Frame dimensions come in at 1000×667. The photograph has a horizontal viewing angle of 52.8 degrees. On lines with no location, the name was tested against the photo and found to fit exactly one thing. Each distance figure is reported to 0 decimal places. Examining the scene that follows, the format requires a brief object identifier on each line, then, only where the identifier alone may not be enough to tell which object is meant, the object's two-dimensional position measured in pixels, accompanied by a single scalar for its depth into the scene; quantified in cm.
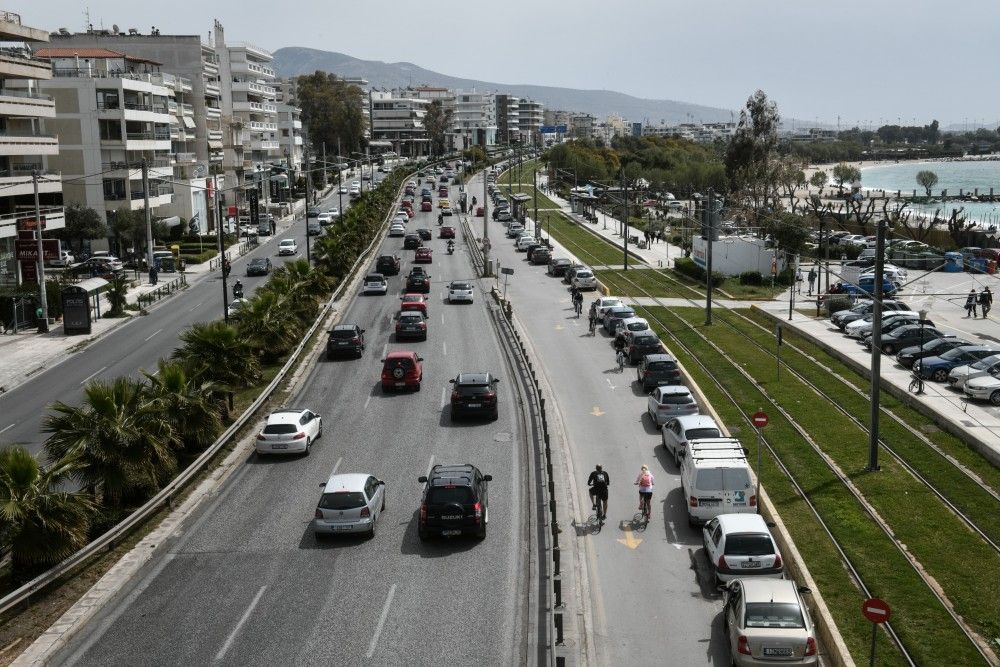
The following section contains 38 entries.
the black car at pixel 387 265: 6732
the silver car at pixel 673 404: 3139
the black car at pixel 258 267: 6694
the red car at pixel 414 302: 4953
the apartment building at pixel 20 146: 5547
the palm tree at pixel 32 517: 1775
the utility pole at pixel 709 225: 5076
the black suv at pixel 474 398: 3111
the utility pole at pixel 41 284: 4803
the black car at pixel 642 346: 4075
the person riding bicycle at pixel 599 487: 2325
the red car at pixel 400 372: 3538
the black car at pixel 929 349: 4003
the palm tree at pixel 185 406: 2497
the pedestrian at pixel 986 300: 5354
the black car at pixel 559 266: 6862
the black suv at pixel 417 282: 5897
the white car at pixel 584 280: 6055
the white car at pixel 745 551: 1955
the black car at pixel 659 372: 3584
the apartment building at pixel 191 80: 9356
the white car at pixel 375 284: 5872
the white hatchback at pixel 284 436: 2775
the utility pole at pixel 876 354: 2685
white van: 2289
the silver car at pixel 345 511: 2148
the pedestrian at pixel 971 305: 5375
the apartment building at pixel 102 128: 7106
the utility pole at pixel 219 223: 4212
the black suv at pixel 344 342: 4097
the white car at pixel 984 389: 3453
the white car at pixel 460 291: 5597
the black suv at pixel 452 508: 2117
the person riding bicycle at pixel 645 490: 2336
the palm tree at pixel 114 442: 2089
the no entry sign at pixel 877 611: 1435
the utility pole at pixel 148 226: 6231
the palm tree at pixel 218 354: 2986
